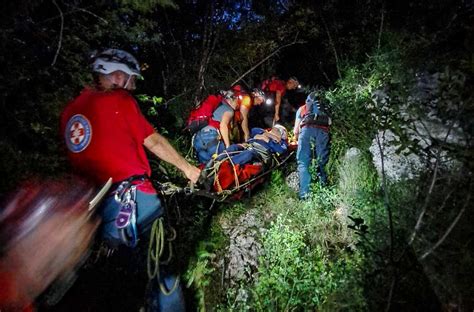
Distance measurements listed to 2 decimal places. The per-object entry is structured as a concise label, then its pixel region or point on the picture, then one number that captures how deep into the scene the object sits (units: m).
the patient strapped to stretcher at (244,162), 4.89
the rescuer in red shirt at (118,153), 2.91
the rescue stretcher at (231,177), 4.72
